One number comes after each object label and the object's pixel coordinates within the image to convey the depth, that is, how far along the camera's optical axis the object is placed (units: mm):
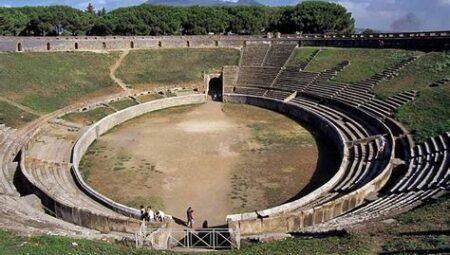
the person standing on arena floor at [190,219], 22234
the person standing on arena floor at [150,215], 21583
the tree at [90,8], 116800
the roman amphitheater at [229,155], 21000
